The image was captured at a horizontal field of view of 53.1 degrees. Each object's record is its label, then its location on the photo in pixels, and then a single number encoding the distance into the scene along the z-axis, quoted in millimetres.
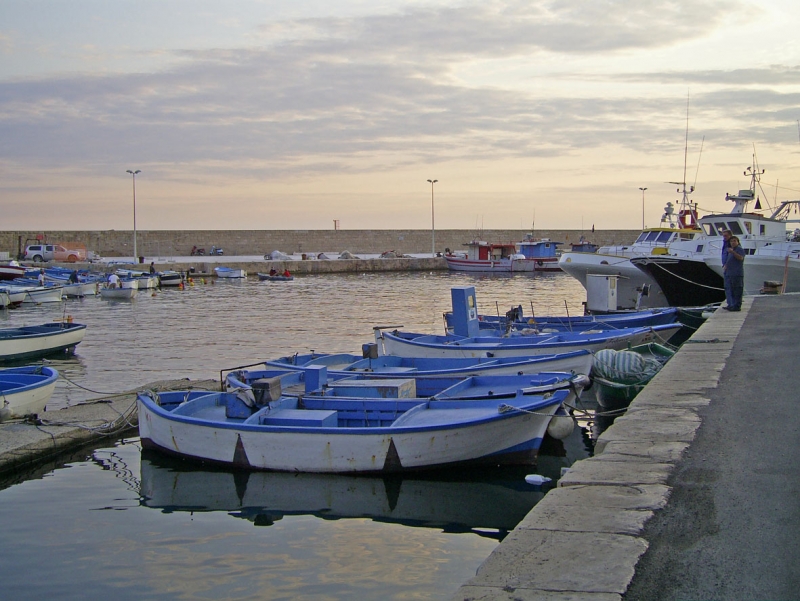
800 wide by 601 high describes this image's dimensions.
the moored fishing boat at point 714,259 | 26922
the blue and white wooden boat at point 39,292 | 38769
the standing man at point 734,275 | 15570
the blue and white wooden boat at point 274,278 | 58694
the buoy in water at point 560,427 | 10422
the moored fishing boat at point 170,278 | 52219
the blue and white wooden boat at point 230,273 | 59438
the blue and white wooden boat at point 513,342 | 15164
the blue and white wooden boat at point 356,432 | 9859
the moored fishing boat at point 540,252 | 71562
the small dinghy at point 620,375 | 12594
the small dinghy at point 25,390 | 12523
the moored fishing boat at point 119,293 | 43438
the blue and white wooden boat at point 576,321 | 18828
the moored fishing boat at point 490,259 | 70188
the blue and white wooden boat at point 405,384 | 11000
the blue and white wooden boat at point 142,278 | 49062
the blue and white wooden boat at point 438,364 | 13328
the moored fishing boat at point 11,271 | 47188
